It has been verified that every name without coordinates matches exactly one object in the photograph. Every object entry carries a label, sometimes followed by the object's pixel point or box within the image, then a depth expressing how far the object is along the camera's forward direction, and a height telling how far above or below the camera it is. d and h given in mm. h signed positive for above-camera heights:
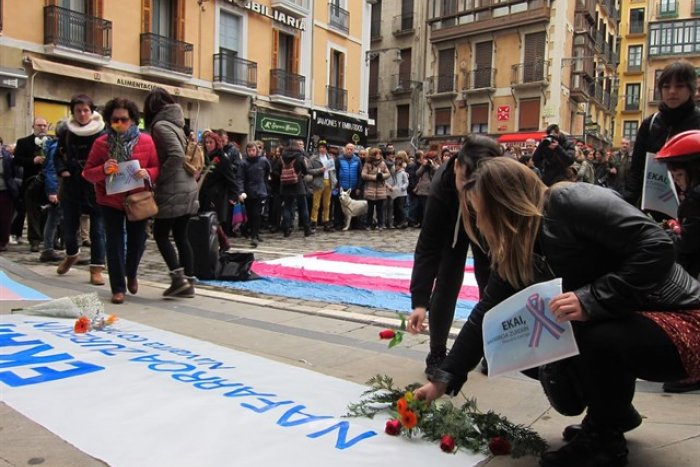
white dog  12773 -390
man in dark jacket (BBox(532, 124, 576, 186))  7406 +442
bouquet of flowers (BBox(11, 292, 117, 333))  4250 -932
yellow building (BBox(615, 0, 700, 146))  49188 +12234
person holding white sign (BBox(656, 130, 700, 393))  2895 -1
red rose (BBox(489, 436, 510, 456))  2408 -983
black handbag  6672 -899
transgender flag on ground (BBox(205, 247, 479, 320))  5895 -1018
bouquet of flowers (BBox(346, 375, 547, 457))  2416 -957
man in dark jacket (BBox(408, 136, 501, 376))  2939 -375
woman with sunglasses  5238 +135
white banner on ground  2355 -1002
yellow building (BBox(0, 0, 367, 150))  16375 +4021
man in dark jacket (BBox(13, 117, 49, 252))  8430 -52
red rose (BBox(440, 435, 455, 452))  2398 -975
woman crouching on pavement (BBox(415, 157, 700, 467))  2104 -308
